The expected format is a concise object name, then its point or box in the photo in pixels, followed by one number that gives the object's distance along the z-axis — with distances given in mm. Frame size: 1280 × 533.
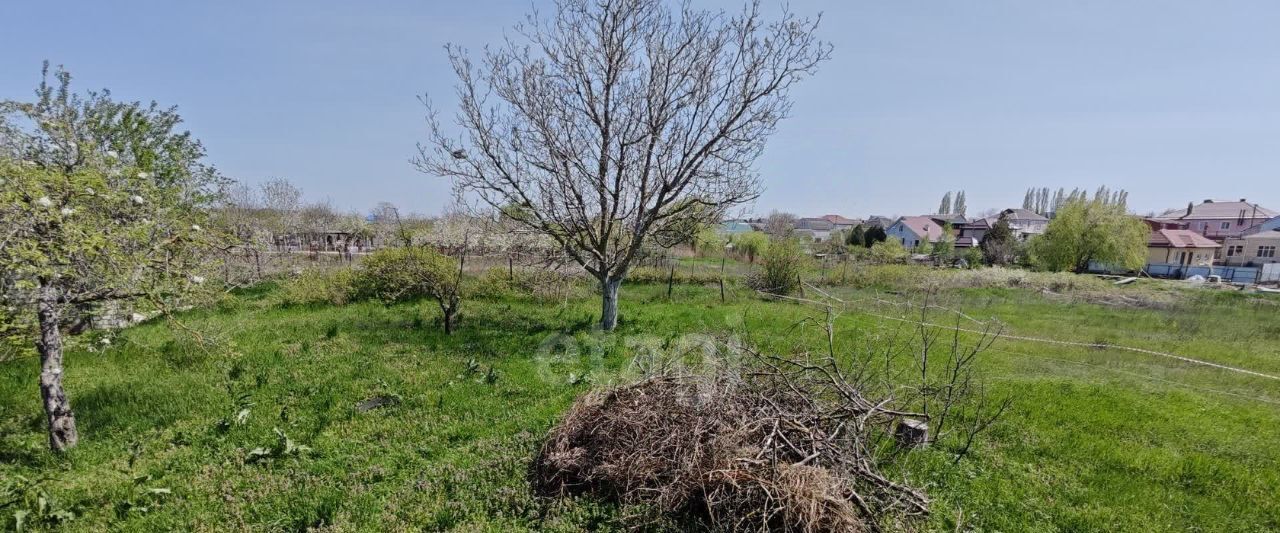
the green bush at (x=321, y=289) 12453
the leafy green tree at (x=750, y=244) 31502
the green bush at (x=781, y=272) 16297
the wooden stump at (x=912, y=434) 4865
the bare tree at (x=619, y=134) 9633
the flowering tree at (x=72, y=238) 3658
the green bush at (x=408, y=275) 11023
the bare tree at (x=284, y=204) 25722
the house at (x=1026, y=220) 64288
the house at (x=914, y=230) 56875
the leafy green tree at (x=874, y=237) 46656
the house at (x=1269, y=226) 46375
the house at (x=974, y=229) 54850
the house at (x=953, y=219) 59312
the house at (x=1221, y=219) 50250
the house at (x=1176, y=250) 36625
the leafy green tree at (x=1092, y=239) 28766
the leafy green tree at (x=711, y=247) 28172
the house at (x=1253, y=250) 39438
